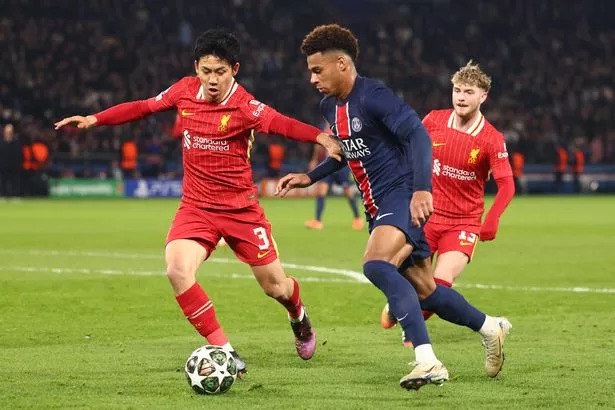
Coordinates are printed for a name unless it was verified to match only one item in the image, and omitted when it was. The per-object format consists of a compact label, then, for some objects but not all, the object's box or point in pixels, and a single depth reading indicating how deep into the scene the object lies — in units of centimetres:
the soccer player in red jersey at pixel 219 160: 1554
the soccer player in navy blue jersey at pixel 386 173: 1369
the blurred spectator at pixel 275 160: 7194
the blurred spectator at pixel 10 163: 6296
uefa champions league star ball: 1355
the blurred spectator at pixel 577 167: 7956
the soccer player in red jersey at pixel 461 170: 1817
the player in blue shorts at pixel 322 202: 4294
